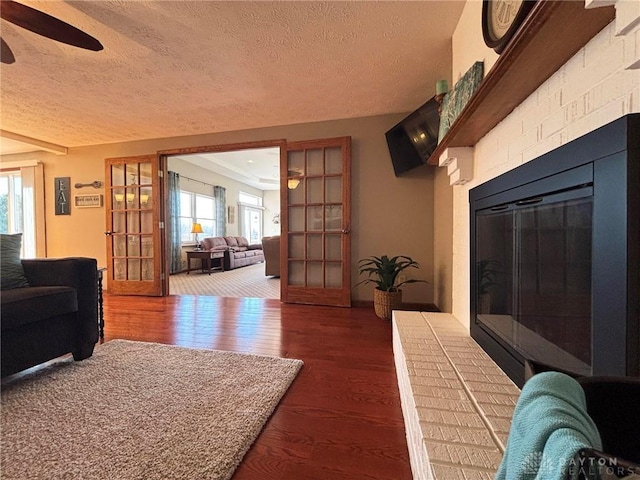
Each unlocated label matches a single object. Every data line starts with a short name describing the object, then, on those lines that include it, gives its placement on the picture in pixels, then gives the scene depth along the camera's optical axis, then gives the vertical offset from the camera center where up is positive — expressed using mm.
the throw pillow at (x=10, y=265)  1664 -170
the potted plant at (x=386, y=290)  2646 -541
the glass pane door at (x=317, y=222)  3230 +168
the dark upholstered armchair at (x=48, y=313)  1437 -435
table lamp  6449 +201
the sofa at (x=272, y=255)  5112 -353
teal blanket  296 -231
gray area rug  970 -803
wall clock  878 +856
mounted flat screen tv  2576 +1011
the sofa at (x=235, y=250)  6253 -341
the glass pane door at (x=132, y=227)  3883 +137
